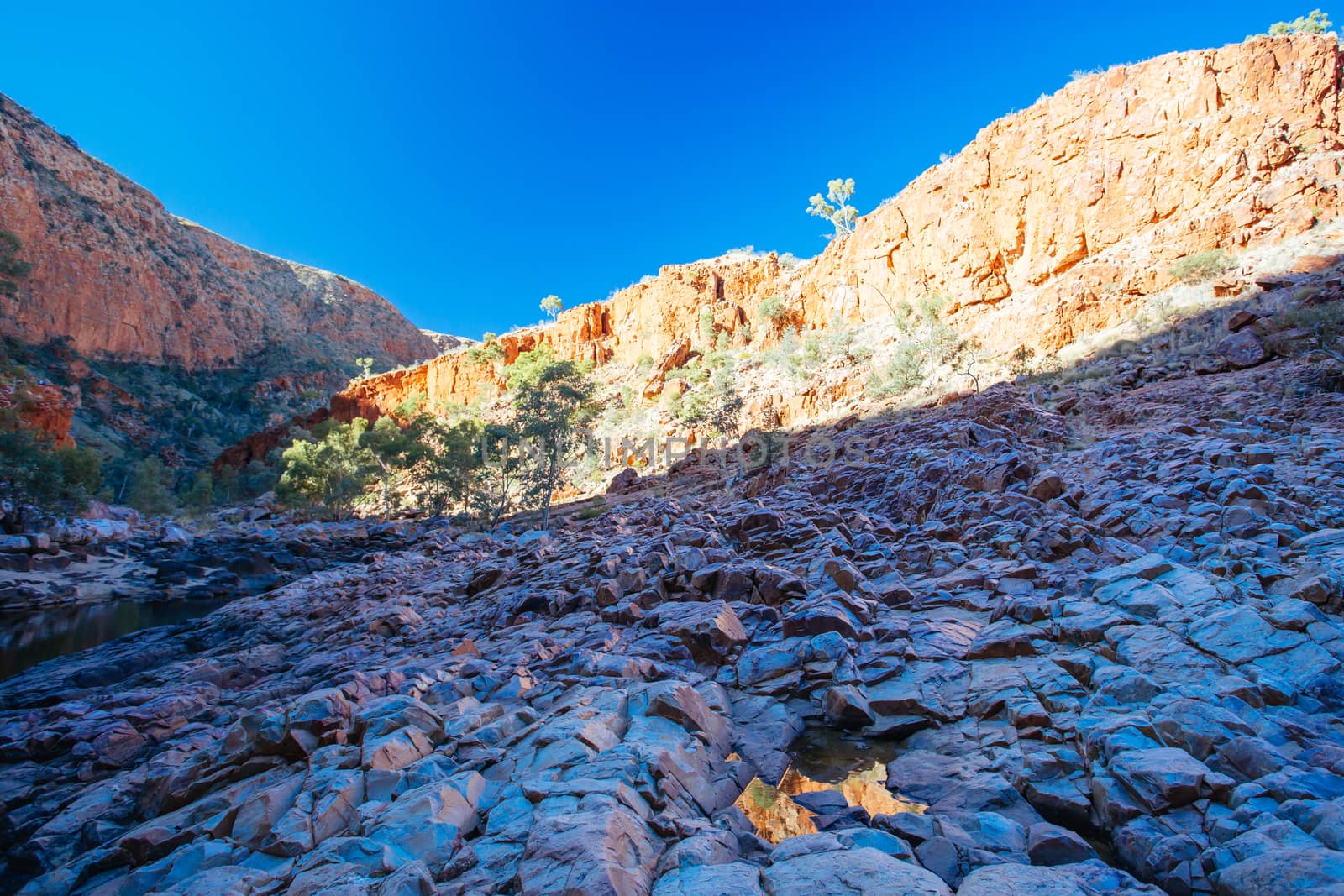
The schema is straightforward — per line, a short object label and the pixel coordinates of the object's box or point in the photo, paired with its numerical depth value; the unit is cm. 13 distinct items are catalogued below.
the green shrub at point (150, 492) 3409
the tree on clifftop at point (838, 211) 3942
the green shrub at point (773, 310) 3878
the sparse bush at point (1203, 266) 1844
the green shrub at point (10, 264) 1908
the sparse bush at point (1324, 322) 1027
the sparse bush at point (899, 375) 2083
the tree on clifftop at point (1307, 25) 2411
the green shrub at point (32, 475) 2009
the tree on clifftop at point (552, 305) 5409
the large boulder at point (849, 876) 239
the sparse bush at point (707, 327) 4166
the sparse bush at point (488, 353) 5025
